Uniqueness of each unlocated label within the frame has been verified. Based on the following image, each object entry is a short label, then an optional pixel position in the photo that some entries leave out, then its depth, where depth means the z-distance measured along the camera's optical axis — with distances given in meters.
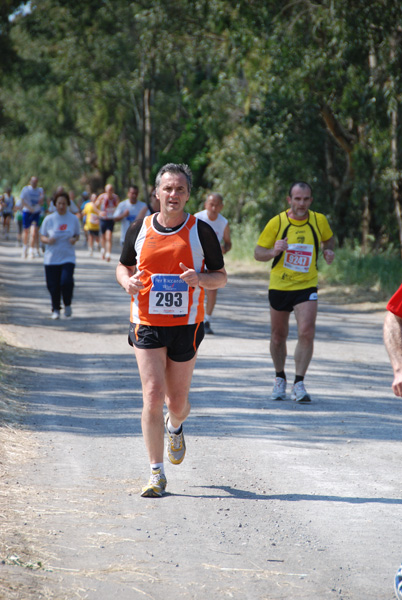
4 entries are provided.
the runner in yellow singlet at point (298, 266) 17.27
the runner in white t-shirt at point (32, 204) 46.41
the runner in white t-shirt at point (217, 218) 24.95
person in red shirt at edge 7.77
